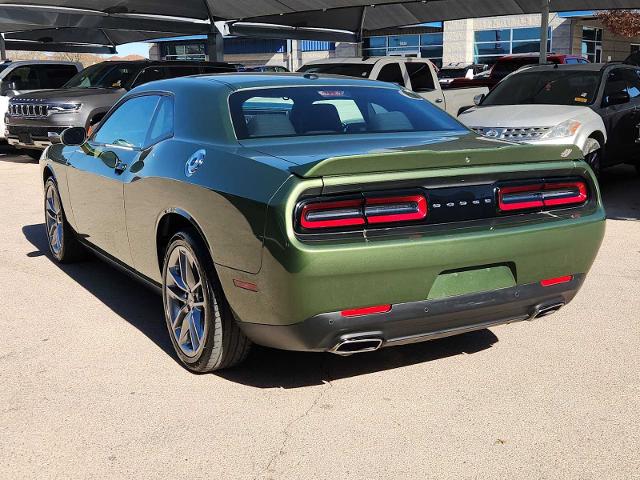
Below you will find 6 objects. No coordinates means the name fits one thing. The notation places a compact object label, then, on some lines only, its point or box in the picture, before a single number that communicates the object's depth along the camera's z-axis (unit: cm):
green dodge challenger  319
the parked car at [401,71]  1264
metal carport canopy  1906
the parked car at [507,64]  2070
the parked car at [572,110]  883
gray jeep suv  1248
